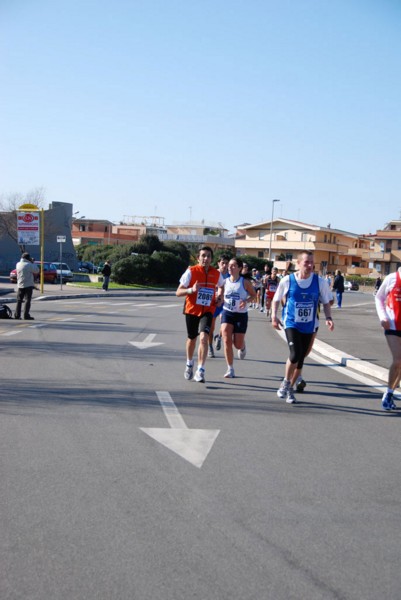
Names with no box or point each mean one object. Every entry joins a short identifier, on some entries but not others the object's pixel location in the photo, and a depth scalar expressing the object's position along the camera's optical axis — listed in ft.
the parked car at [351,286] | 278.05
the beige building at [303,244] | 309.63
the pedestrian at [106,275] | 137.90
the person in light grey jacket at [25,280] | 65.77
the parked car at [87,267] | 245.14
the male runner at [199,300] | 34.63
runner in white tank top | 36.58
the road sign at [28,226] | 111.75
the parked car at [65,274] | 170.09
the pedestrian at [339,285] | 125.03
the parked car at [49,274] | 165.68
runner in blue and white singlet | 30.19
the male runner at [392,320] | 28.32
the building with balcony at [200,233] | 355.56
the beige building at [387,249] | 300.20
